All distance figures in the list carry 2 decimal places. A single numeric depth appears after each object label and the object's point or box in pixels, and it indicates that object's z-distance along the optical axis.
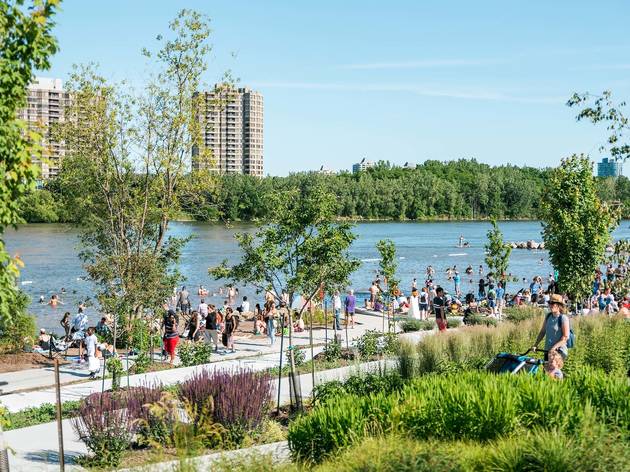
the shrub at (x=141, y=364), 19.12
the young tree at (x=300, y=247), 17.28
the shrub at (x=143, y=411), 11.52
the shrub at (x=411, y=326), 27.25
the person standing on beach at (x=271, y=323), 24.58
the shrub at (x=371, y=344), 18.53
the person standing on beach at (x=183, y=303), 35.17
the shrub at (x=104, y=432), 11.16
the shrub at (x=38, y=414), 14.41
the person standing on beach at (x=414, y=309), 31.19
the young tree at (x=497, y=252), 31.89
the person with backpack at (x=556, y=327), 12.05
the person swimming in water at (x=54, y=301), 42.66
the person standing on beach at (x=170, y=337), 21.03
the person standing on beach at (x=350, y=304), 28.89
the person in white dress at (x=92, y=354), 19.56
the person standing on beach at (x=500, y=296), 31.83
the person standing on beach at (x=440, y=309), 25.73
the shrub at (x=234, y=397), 11.77
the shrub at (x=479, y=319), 26.87
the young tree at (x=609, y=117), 16.94
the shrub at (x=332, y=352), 19.78
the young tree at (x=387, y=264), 27.12
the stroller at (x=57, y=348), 22.83
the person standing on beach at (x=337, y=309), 26.76
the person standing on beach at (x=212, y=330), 23.38
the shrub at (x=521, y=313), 26.53
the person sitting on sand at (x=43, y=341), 23.70
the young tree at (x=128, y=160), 25.55
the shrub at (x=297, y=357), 18.28
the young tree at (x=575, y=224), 25.20
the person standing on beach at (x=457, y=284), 43.78
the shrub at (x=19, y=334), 23.67
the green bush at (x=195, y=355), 20.08
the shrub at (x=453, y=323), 28.61
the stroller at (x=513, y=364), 11.80
